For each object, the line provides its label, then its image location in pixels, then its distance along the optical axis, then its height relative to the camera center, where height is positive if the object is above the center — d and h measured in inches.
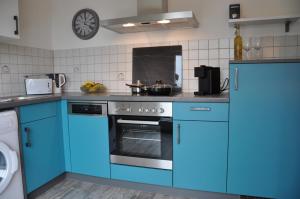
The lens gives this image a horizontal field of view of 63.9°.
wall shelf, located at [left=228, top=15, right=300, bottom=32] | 79.6 +20.1
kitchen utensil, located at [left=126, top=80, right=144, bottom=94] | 91.1 -3.3
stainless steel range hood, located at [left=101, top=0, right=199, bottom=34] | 80.1 +21.1
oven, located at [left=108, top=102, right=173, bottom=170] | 80.7 -19.0
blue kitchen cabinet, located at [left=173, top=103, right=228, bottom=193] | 75.4 -22.1
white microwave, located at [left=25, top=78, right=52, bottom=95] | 99.7 -2.2
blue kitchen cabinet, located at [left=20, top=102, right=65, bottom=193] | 79.1 -22.5
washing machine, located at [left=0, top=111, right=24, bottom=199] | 69.7 -22.6
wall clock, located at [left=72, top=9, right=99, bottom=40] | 111.8 +26.7
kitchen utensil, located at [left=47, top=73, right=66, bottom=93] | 108.7 +0.0
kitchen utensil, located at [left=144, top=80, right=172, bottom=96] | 84.0 -3.6
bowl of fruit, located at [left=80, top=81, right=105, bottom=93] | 105.2 -3.0
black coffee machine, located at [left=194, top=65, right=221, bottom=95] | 82.3 -0.4
